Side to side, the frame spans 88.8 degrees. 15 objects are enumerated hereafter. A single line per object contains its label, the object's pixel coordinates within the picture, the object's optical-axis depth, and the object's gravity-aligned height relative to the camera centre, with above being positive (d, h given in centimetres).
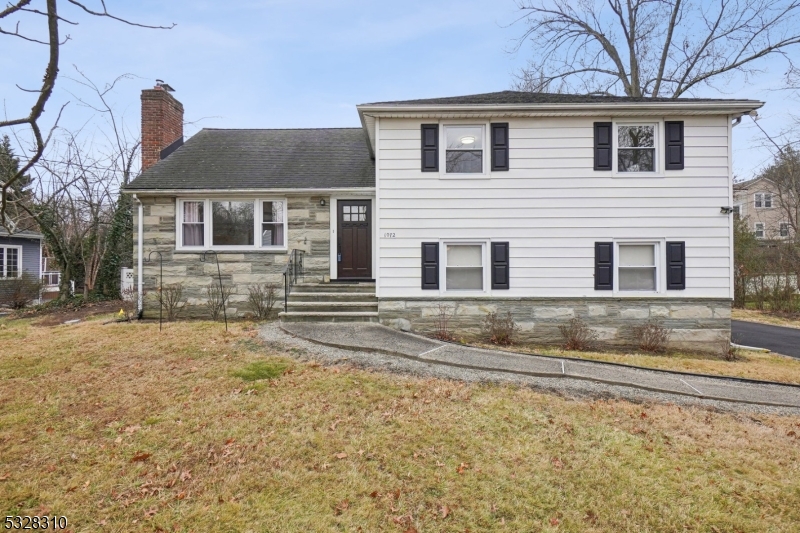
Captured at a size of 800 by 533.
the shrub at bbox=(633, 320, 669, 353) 830 -140
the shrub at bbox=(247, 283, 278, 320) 992 -78
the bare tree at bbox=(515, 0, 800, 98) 1578 +965
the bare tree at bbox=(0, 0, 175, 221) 231 +118
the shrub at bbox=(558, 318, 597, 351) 832 -140
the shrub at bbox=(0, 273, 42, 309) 1516 -91
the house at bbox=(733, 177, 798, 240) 3053 +490
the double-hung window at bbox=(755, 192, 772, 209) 3057 +520
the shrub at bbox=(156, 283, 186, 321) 1005 -82
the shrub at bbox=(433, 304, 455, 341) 861 -110
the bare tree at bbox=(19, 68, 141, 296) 1419 +253
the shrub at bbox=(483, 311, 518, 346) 845 -126
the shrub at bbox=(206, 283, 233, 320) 1010 -77
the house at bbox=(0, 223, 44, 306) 1959 +66
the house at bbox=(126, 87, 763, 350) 850 +112
